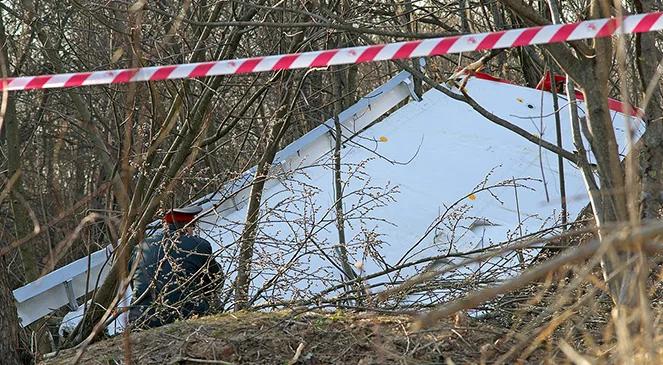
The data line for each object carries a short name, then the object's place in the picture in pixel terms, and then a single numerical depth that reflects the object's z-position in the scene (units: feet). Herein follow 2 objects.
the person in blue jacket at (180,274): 34.40
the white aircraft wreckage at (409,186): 39.14
